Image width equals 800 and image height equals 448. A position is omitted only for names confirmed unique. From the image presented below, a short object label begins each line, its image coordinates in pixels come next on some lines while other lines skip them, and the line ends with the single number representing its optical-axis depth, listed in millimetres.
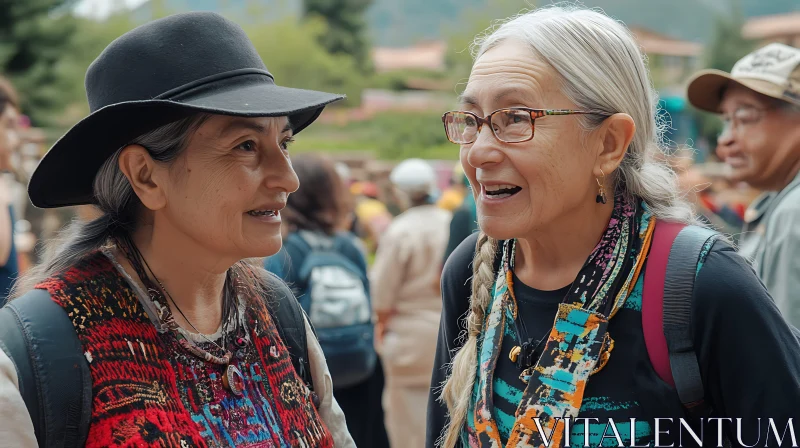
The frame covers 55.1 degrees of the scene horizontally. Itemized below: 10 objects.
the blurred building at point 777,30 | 46525
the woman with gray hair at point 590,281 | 1771
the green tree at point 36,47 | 18078
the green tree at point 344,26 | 52594
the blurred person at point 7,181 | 3684
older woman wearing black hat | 1655
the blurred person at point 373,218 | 9995
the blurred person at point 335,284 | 4281
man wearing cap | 3163
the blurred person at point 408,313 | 5422
